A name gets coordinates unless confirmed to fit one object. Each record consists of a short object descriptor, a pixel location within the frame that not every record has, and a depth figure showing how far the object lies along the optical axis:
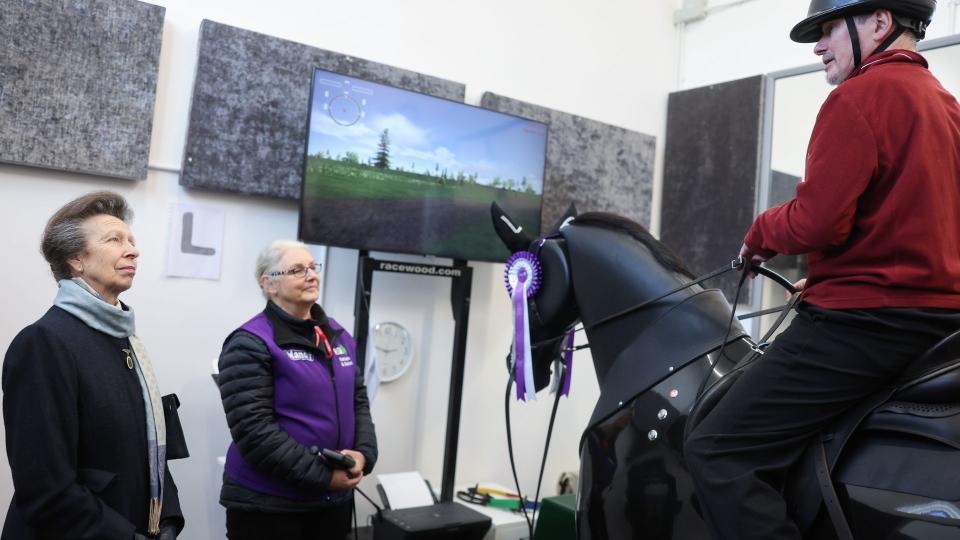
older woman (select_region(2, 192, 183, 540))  1.55
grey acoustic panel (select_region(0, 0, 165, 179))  2.58
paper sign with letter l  2.93
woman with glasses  2.22
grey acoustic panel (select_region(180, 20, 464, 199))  2.92
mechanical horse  1.30
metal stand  3.09
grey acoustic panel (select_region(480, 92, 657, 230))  3.94
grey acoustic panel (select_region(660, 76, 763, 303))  4.09
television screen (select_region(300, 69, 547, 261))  2.97
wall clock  3.45
